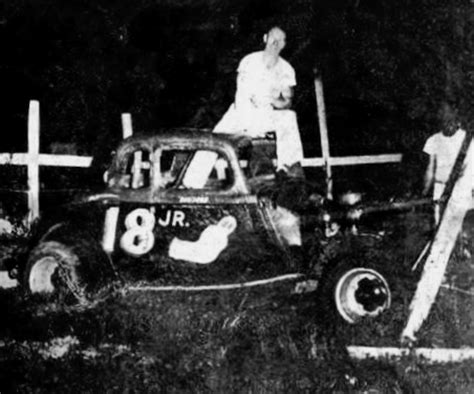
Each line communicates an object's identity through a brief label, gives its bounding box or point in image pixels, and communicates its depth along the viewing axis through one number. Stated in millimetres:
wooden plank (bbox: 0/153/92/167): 5238
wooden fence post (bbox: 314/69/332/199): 5134
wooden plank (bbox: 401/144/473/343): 3762
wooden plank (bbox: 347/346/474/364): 3750
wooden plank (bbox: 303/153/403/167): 5508
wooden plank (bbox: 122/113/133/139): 5180
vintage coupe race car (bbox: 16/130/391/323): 4219
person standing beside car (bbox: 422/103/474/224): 3766
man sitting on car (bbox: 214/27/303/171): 4891
